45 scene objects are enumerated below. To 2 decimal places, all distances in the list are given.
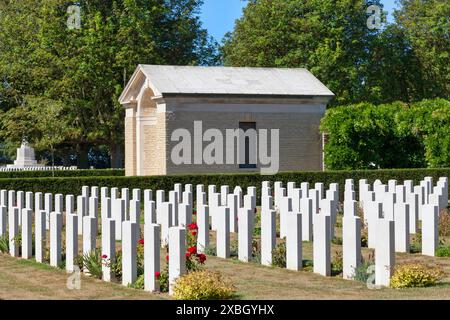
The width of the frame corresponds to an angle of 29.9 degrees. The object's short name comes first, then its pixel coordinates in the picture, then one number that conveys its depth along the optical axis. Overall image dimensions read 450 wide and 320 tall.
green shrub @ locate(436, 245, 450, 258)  15.72
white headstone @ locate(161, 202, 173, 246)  17.29
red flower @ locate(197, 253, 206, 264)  12.17
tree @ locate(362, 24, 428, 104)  52.06
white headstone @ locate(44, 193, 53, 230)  20.05
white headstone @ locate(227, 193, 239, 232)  19.11
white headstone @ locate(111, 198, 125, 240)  16.92
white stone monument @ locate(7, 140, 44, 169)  54.62
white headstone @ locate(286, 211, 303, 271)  13.89
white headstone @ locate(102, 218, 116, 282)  13.08
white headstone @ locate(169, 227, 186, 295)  11.55
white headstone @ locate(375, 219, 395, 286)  12.24
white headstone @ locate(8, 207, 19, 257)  16.53
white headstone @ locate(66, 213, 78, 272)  14.13
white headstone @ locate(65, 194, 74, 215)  18.67
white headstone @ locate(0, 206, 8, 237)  17.95
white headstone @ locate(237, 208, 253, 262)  15.39
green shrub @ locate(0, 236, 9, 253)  17.06
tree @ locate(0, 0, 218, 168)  49.91
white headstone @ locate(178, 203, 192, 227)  16.06
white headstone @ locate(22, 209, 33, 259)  16.00
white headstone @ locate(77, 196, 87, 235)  18.77
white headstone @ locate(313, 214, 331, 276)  13.15
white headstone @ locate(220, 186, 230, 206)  22.58
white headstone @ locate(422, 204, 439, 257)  15.89
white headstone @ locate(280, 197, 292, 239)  17.80
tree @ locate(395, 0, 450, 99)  54.59
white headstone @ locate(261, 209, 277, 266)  14.79
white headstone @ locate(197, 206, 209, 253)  16.52
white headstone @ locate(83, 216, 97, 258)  13.80
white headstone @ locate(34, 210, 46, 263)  15.45
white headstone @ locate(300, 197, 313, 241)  17.88
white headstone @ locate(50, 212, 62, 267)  14.80
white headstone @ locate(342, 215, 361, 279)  12.72
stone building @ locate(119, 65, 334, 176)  35.12
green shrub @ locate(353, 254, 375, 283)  12.61
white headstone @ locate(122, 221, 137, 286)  12.37
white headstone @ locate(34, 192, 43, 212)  19.15
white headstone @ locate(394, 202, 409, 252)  15.76
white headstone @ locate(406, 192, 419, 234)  19.33
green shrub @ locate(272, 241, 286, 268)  14.51
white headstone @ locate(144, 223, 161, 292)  11.87
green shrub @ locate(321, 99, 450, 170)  35.97
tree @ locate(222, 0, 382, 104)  49.97
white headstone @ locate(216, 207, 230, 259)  15.89
